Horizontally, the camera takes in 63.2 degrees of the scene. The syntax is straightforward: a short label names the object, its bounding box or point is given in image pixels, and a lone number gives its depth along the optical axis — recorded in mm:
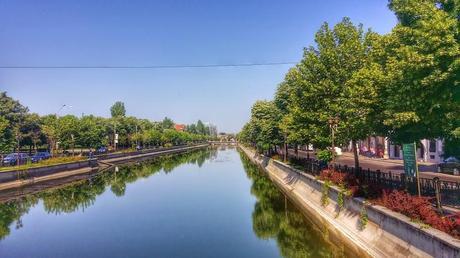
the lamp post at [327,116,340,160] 34406
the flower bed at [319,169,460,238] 14727
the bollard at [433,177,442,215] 17809
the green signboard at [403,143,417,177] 18906
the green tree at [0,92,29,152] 89388
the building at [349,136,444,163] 56812
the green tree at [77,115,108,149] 87188
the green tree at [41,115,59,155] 83188
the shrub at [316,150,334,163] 37312
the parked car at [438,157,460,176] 39562
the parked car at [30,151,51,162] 70038
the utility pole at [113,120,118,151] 114850
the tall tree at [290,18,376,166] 33656
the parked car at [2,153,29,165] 62403
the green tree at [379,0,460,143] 16312
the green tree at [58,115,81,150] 82688
